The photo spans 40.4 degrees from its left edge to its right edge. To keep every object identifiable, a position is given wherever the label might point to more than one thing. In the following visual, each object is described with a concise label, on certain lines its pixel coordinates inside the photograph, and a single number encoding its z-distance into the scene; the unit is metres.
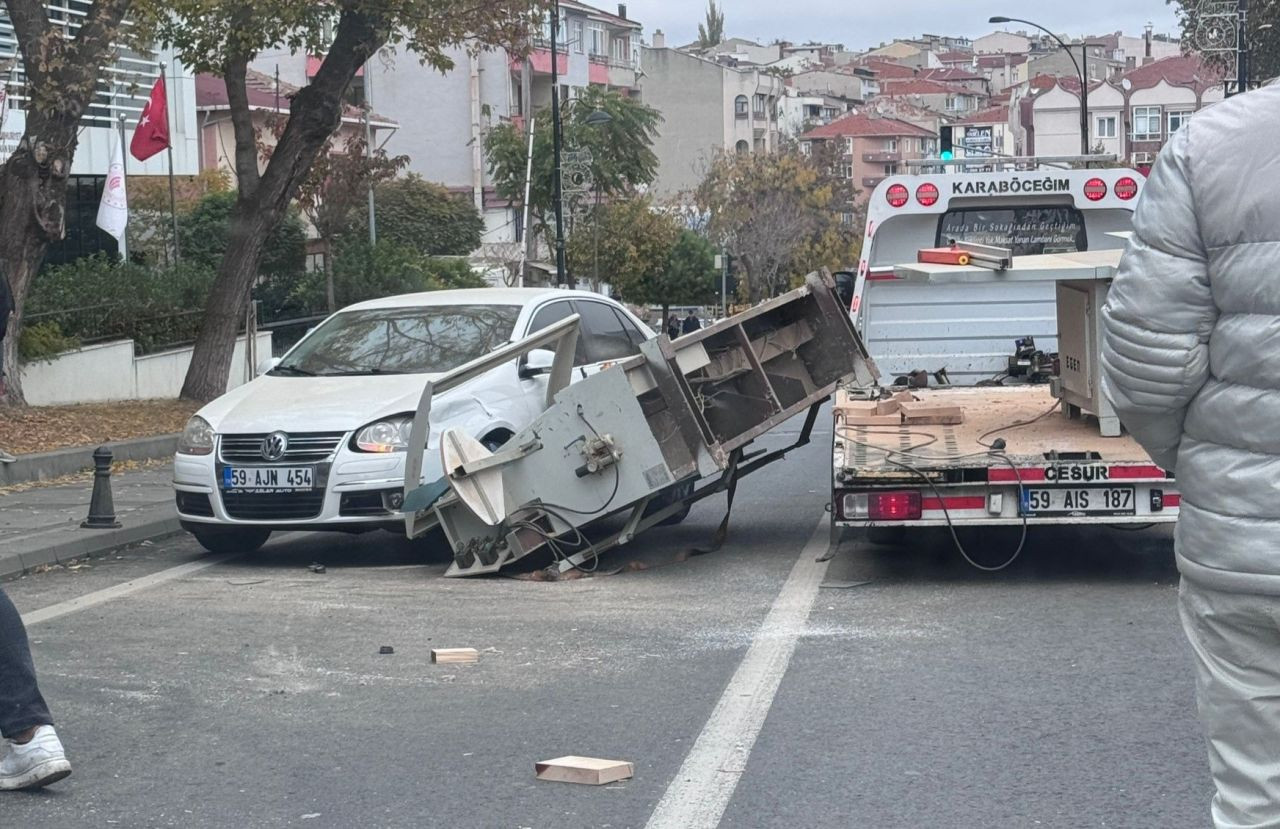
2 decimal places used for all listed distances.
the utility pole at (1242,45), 31.34
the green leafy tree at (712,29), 181.75
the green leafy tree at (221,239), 36.88
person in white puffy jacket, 3.27
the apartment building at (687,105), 101.75
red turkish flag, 25.91
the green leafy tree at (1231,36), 36.56
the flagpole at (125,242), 27.05
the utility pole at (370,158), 36.00
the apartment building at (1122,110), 105.12
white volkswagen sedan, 10.15
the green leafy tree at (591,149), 55.06
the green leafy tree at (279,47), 19.50
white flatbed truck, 8.86
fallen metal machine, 9.32
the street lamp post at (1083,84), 44.02
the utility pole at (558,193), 35.12
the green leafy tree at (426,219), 55.22
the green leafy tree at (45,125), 17.14
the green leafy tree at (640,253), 56.91
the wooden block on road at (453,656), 7.59
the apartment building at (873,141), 121.00
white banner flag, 24.91
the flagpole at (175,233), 28.65
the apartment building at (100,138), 26.08
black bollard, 11.71
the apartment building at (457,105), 67.25
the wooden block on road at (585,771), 5.57
